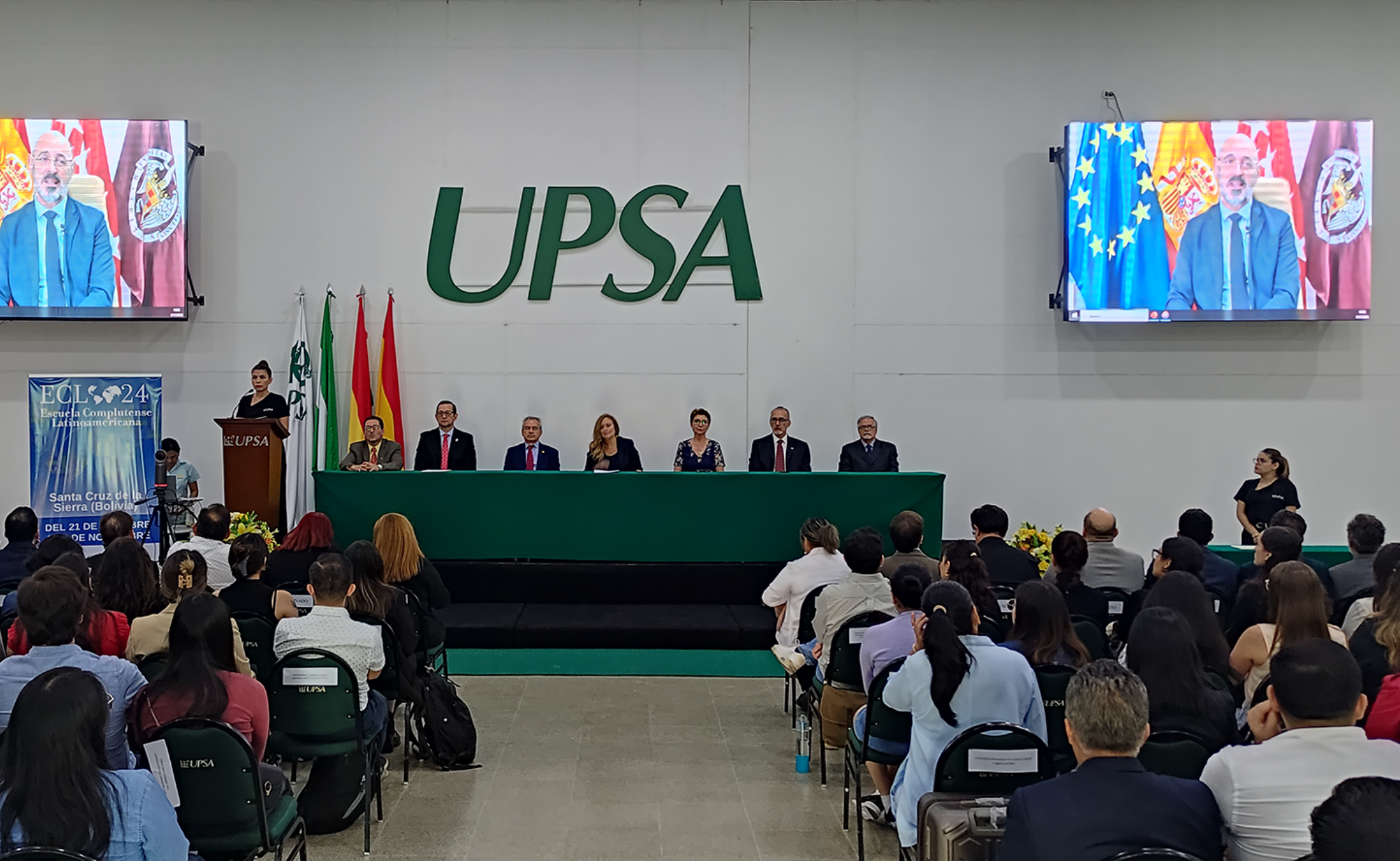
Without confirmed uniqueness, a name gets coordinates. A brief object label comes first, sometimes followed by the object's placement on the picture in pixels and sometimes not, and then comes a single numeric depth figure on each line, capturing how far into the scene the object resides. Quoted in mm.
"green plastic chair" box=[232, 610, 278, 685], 4297
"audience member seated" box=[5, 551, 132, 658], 3615
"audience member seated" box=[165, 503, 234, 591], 5188
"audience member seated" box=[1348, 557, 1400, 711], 3327
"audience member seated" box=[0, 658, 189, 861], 2049
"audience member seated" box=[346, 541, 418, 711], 4387
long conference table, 7180
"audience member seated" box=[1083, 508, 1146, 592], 5262
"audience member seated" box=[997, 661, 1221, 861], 2025
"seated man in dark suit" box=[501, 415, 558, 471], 8859
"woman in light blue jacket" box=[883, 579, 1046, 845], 3080
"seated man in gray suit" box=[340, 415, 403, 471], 8664
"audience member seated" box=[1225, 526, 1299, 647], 4117
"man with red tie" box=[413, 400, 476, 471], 8953
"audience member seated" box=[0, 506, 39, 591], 5109
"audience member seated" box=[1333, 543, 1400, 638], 3939
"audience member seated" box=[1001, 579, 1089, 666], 3527
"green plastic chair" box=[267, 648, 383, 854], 3725
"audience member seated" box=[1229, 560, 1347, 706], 3459
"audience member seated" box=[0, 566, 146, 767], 2863
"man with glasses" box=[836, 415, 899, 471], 8742
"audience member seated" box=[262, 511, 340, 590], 5164
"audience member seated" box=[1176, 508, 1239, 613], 4992
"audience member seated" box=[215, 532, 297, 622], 4383
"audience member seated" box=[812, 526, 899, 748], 4352
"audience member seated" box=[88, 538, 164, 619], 4027
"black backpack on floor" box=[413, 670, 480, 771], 4672
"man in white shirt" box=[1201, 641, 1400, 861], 2152
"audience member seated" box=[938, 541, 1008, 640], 4023
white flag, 8922
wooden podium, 7527
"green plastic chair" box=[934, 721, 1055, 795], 2941
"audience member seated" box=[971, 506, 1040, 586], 5359
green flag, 9203
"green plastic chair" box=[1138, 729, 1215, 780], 2748
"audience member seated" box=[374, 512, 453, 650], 5102
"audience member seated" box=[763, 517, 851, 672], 5098
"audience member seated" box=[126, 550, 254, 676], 3654
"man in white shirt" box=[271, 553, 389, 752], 3850
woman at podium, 8617
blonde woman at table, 8695
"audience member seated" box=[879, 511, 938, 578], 5316
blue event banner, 9016
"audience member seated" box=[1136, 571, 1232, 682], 3607
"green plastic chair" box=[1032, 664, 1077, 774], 3480
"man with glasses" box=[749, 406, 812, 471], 8836
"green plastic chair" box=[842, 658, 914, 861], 3641
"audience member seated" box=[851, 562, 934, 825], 3732
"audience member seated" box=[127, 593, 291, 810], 2926
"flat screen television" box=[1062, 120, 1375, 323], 8797
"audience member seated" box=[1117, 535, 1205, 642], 4547
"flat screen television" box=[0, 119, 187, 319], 8773
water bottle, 4715
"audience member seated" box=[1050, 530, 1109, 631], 4672
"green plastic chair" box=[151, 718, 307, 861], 2820
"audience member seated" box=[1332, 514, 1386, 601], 4746
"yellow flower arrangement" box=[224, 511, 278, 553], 7109
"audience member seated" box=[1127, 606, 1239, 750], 2869
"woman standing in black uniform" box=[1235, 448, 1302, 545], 7793
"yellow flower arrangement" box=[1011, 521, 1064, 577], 6922
